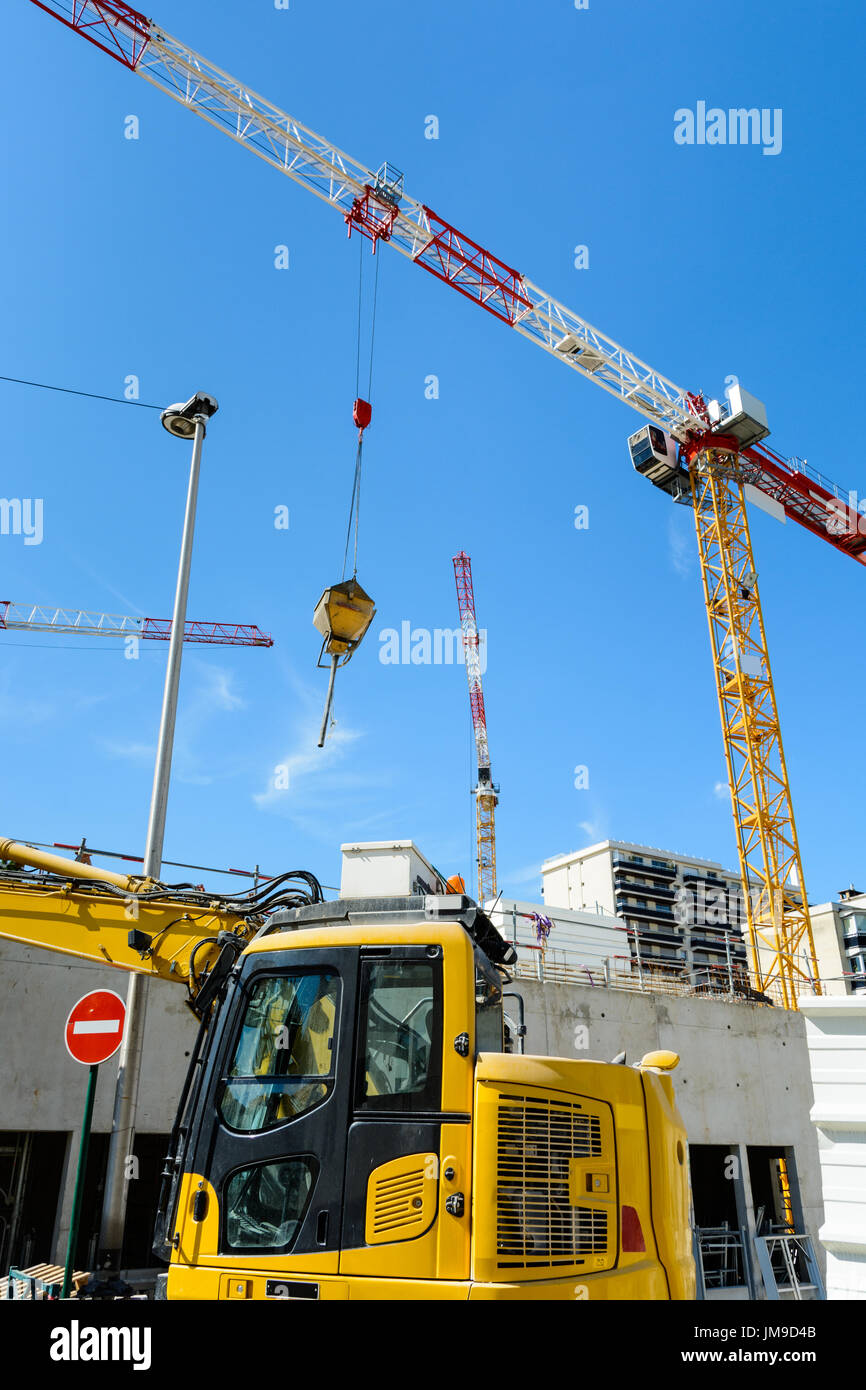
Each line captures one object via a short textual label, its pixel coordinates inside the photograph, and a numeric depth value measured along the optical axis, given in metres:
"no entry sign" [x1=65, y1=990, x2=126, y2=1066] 7.23
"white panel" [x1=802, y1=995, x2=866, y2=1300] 5.71
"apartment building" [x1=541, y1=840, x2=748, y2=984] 107.94
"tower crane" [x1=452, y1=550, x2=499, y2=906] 79.38
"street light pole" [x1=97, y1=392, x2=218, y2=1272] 9.08
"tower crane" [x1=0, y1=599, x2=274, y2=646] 57.53
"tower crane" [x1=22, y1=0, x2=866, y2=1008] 31.55
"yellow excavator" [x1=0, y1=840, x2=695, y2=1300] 4.77
